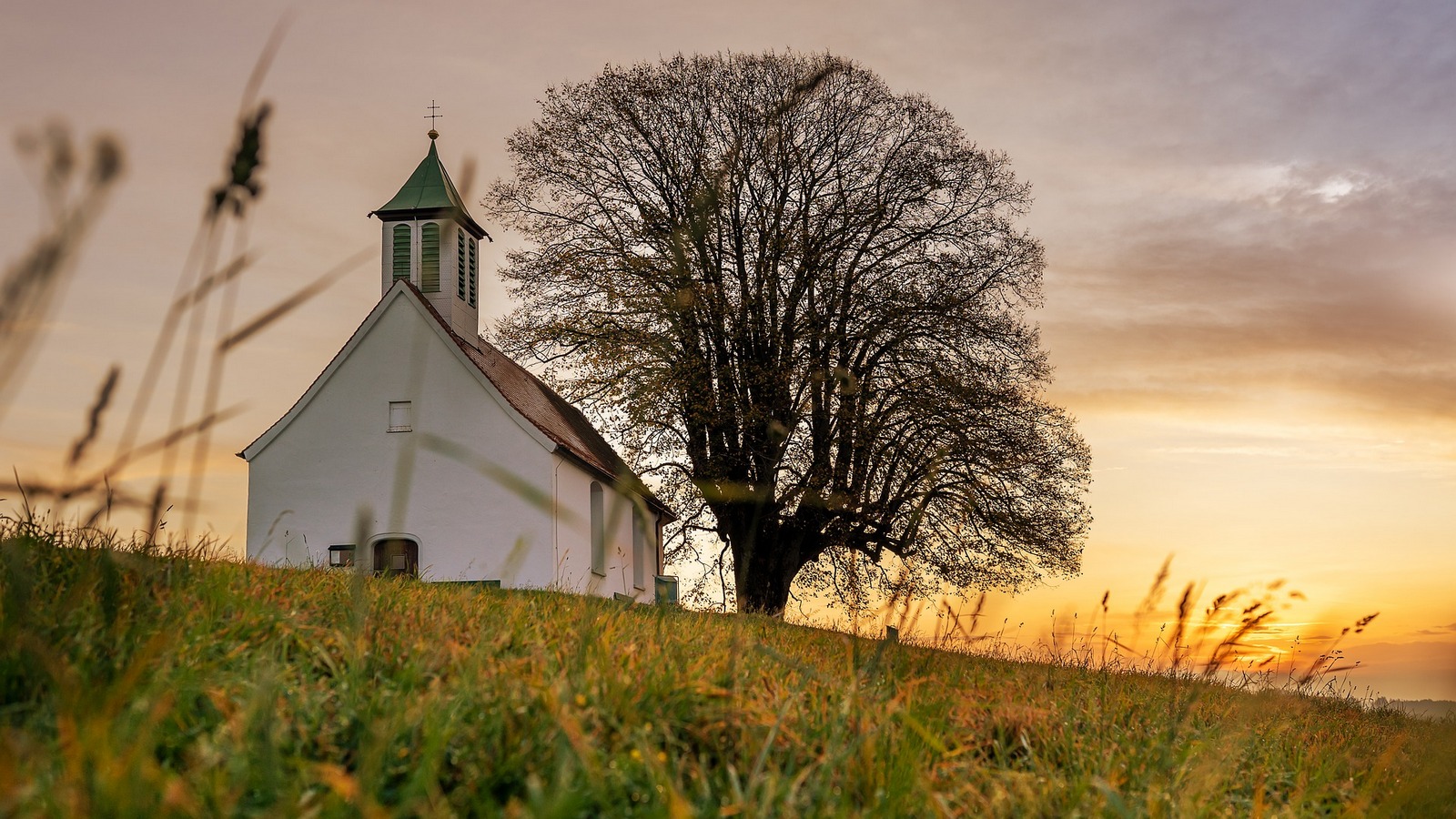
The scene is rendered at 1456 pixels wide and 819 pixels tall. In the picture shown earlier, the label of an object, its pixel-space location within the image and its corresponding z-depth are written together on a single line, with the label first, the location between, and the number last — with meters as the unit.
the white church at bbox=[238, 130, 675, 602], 21.47
